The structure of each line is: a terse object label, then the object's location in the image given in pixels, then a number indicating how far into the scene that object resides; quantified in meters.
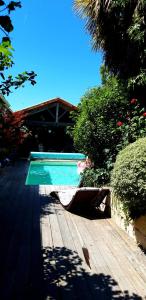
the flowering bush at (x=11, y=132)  8.20
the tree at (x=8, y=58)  1.16
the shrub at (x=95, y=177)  5.00
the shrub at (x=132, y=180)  2.89
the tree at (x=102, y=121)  5.25
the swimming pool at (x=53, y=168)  9.19
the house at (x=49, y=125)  14.61
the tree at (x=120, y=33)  4.82
